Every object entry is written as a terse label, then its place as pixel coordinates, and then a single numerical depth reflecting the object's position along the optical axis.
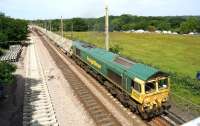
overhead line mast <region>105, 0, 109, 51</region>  36.66
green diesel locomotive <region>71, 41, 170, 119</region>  20.33
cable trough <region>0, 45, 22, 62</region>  48.54
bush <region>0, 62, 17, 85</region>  23.03
